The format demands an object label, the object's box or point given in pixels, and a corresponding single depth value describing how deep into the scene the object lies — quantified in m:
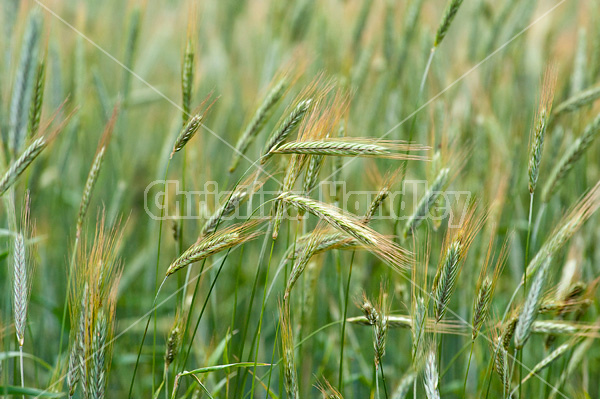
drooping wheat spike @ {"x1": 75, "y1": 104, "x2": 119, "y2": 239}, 2.55
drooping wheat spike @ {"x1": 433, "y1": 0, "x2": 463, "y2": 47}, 2.63
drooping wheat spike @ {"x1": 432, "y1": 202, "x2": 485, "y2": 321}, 2.50
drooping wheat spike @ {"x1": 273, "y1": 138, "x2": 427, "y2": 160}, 2.48
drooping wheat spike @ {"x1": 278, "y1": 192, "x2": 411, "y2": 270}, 2.47
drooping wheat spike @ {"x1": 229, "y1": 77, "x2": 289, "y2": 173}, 2.59
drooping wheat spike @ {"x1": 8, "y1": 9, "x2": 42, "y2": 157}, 2.60
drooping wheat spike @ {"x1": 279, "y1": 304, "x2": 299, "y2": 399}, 2.50
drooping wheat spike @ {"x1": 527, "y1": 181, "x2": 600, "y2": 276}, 2.54
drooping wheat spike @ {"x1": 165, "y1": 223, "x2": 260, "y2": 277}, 2.49
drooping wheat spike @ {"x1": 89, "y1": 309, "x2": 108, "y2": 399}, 2.49
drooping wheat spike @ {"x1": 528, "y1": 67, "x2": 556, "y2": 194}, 2.54
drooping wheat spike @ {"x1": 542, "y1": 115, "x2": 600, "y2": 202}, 2.63
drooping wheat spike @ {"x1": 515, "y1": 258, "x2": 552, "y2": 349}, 2.51
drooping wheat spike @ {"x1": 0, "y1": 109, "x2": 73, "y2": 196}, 2.53
